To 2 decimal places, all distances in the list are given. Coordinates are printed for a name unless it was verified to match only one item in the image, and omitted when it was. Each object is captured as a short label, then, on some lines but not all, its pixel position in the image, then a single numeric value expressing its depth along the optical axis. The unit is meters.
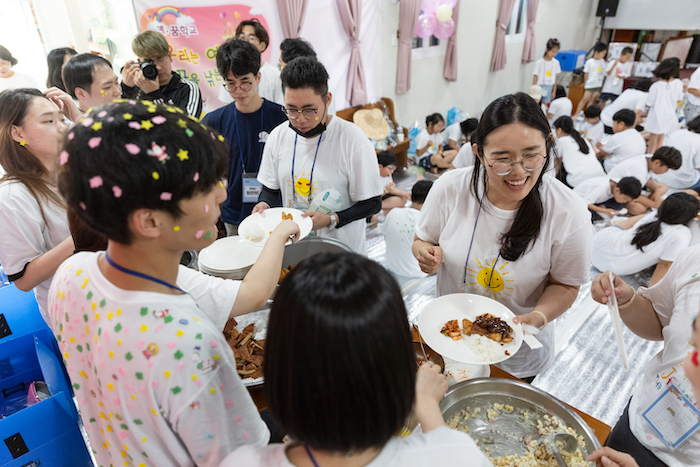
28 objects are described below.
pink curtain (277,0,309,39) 4.38
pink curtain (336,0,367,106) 5.09
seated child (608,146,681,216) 4.41
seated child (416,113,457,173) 5.83
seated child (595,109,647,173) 5.29
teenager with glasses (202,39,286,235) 2.33
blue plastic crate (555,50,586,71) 9.47
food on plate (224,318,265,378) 1.36
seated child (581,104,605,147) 6.34
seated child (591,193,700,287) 3.13
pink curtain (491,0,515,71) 7.54
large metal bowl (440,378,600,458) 1.20
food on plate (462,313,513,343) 1.38
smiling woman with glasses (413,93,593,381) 1.33
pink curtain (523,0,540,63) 8.24
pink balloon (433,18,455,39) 6.23
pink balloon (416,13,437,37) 6.05
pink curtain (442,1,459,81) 6.64
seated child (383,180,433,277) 3.28
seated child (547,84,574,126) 7.23
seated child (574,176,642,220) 4.22
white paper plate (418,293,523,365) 1.32
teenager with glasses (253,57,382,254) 1.91
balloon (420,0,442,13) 6.00
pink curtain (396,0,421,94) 5.80
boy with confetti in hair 0.69
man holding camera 3.01
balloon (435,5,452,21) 6.04
